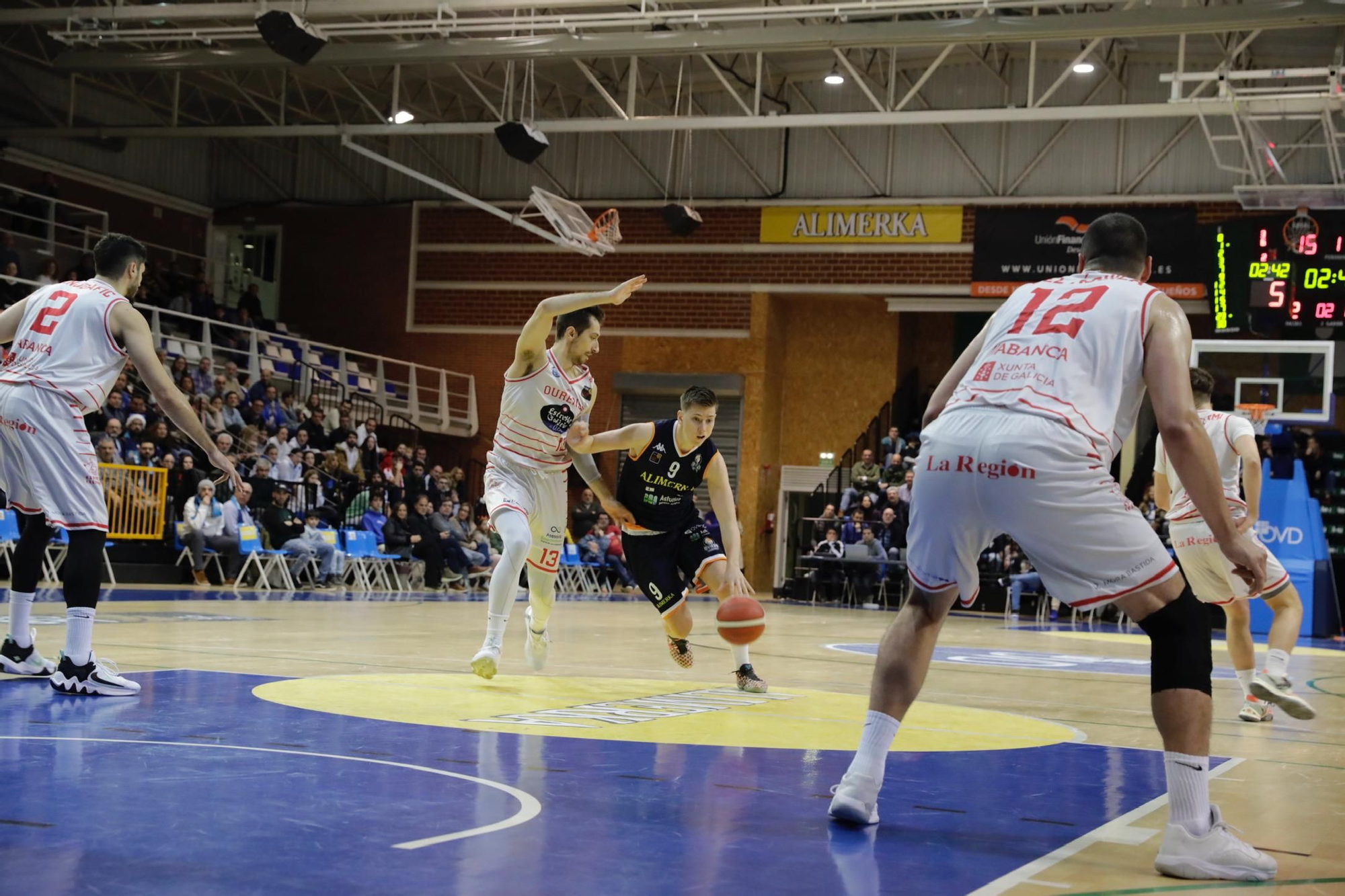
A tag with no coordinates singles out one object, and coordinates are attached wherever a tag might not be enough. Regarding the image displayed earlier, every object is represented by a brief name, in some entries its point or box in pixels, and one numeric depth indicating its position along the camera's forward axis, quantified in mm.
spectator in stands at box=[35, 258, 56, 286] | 21375
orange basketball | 6719
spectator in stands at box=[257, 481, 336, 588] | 17781
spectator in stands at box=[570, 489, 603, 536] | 24766
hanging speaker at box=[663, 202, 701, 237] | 25531
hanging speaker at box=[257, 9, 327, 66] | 18797
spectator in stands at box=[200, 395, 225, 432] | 19766
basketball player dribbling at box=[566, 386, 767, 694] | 7469
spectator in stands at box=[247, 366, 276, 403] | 21984
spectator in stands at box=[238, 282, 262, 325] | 28203
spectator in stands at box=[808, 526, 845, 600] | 23625
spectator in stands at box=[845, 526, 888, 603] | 23234
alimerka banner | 27266
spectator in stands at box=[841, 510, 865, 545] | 23797
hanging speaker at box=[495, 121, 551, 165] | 21391
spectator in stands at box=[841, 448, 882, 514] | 26031
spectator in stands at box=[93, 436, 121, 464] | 16406
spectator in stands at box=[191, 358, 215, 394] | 20875
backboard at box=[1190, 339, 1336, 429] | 19062
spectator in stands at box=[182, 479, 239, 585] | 16781
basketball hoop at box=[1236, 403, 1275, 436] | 18609
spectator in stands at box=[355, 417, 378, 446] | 24177
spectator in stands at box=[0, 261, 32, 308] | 20173
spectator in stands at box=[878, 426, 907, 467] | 26297
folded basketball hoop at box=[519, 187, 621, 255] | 23484
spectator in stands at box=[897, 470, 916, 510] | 24031
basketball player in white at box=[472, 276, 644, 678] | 7168
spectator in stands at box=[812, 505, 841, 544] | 25156
